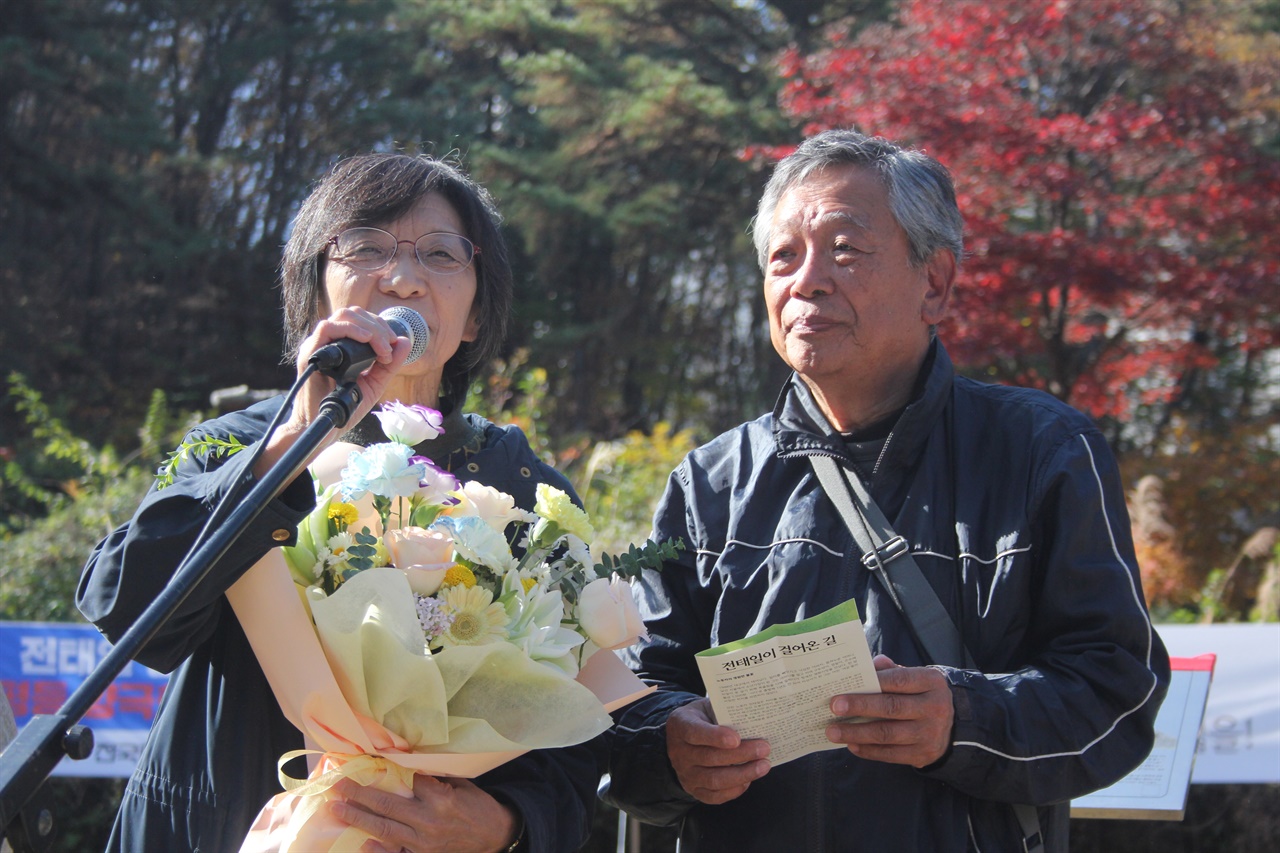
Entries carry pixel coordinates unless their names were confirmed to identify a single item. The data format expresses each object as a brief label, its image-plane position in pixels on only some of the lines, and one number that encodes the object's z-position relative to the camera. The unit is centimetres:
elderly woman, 172
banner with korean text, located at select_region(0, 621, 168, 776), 495
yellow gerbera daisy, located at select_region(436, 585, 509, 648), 170
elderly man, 211
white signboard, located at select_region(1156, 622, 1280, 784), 411
